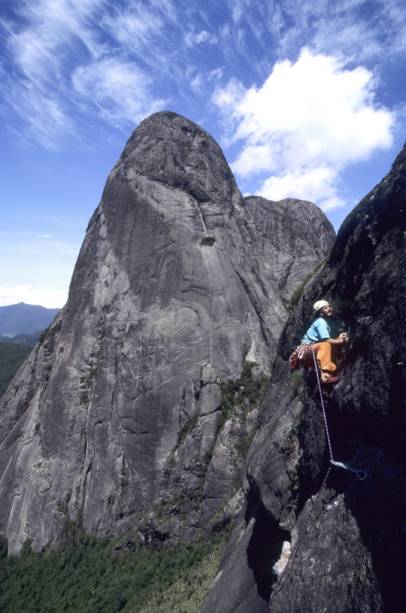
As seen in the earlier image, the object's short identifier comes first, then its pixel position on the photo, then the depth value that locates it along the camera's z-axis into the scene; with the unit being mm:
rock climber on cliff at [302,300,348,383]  8555
